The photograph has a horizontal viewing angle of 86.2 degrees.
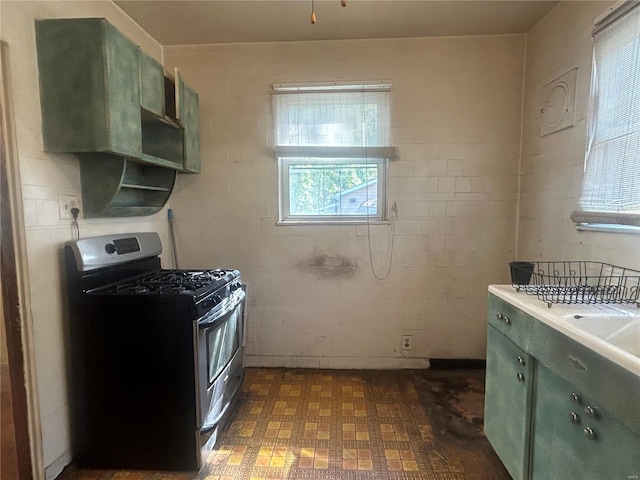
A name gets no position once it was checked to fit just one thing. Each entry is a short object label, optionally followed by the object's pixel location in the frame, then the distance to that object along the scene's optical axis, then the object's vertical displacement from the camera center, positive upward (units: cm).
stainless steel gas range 171 -80
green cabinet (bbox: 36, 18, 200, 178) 161 +61
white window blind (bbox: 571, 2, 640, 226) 159 +41
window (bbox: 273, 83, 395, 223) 268 +54
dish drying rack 152 -39
